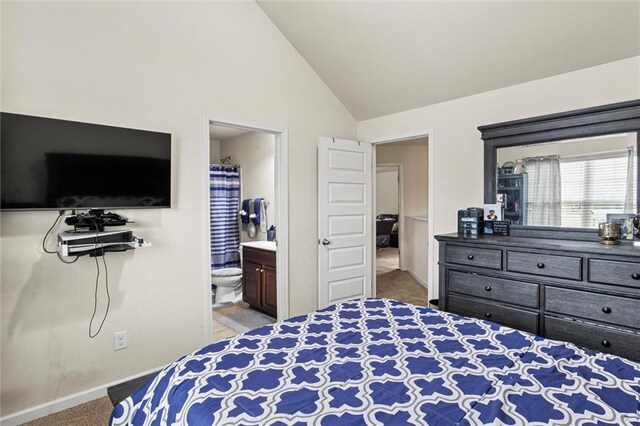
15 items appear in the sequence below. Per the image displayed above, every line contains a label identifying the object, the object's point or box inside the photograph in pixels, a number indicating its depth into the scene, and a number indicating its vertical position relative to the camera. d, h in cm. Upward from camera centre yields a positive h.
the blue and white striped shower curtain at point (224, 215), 527 -13
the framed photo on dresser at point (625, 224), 236 -11
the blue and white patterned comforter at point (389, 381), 106 -61
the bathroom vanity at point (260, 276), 388 -80
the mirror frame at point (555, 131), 244 +58
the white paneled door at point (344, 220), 373 -15
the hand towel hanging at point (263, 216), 511 -14
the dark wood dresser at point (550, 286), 205 -53
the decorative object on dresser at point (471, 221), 298 -12
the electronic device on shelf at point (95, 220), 227 -9
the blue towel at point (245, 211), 531 -8
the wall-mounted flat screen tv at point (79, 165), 204 +26
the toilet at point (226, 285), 454 -101
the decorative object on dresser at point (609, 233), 233 -17
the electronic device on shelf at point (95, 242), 215 -23
